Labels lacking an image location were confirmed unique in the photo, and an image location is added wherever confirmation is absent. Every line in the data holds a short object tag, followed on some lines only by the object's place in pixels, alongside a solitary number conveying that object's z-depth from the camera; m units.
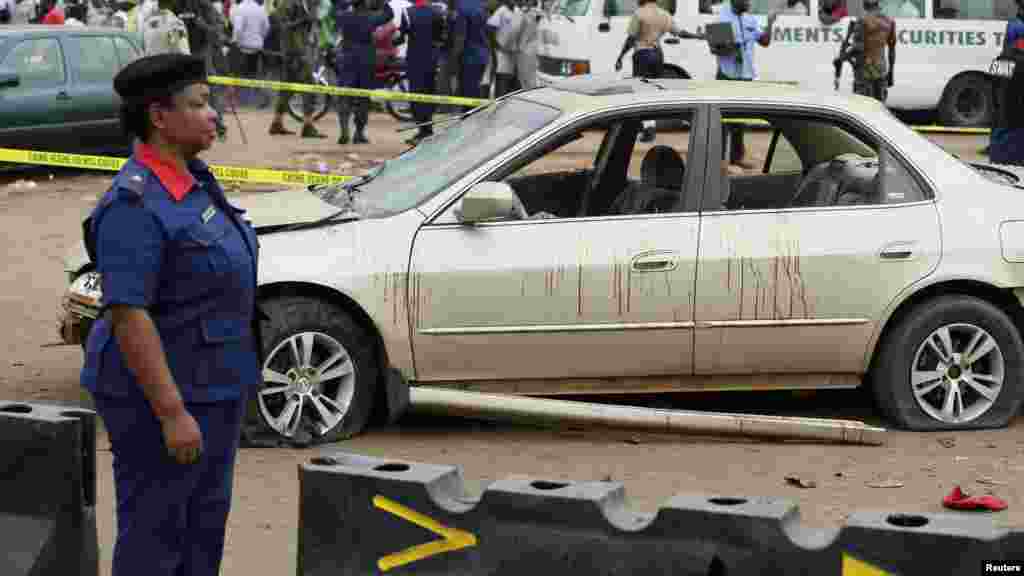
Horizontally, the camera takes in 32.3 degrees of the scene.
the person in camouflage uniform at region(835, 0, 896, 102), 18.83
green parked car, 16.64
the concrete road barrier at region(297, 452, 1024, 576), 4.13
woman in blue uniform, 4.23
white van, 21.09
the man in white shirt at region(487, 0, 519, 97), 21.44
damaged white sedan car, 7.47
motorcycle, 23.56
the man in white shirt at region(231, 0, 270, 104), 24.70
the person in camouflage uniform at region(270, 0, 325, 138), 20.41
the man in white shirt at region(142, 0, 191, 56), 18.41
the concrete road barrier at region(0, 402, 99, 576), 4.86
